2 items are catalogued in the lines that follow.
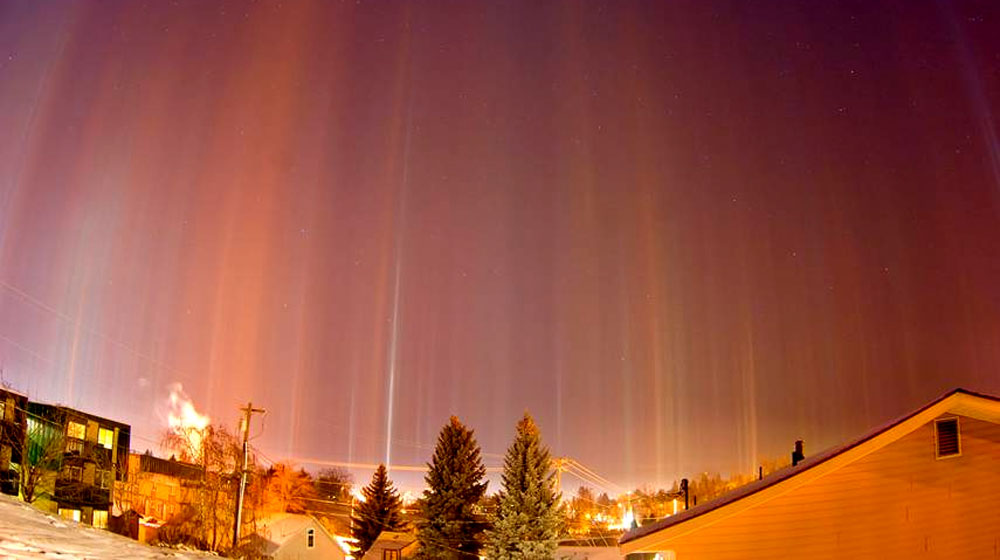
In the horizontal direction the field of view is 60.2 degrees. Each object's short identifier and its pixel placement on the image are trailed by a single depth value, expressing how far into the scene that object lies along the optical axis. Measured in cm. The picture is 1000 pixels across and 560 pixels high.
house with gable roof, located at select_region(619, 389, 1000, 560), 1998
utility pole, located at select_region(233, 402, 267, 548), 3777
